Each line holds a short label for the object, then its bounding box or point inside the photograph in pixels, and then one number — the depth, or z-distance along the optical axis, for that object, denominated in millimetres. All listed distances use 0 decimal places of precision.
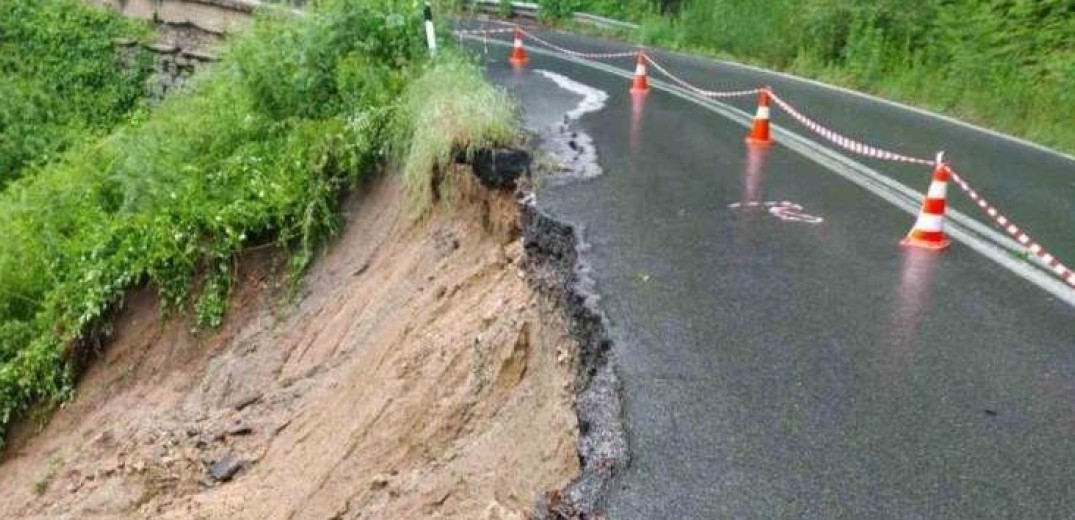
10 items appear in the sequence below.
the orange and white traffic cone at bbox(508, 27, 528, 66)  18984
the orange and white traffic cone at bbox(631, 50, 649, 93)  15273
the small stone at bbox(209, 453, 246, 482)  7137
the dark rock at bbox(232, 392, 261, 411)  8086
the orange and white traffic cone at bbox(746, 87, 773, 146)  11172
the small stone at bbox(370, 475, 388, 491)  5594
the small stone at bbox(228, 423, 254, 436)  7641
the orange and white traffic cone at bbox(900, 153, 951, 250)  7602
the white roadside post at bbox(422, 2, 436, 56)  11492
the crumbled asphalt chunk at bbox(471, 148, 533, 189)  8273
